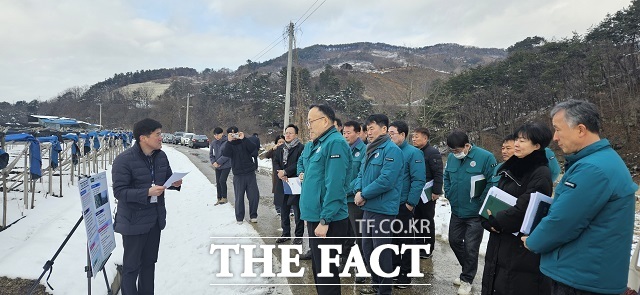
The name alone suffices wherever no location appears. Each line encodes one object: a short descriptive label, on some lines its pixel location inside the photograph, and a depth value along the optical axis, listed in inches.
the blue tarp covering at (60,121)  1308.2
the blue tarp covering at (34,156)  291.8
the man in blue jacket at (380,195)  139.0
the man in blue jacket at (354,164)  176.7
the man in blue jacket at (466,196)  148.8
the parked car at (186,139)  1479.1
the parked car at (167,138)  1741.6
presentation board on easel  131.7
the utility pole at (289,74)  578.2
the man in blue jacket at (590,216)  75.0
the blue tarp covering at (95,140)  549.0
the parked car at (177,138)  1637.6
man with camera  260.1
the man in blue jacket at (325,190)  117.9
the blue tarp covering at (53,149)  340.9
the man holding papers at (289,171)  219.9
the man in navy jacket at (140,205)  132.6
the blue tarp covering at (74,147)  415.1
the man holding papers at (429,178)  182.2
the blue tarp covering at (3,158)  231.3
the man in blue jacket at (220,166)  322.3
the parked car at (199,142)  1328.7
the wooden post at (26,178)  296.5
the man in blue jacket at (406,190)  156.6
